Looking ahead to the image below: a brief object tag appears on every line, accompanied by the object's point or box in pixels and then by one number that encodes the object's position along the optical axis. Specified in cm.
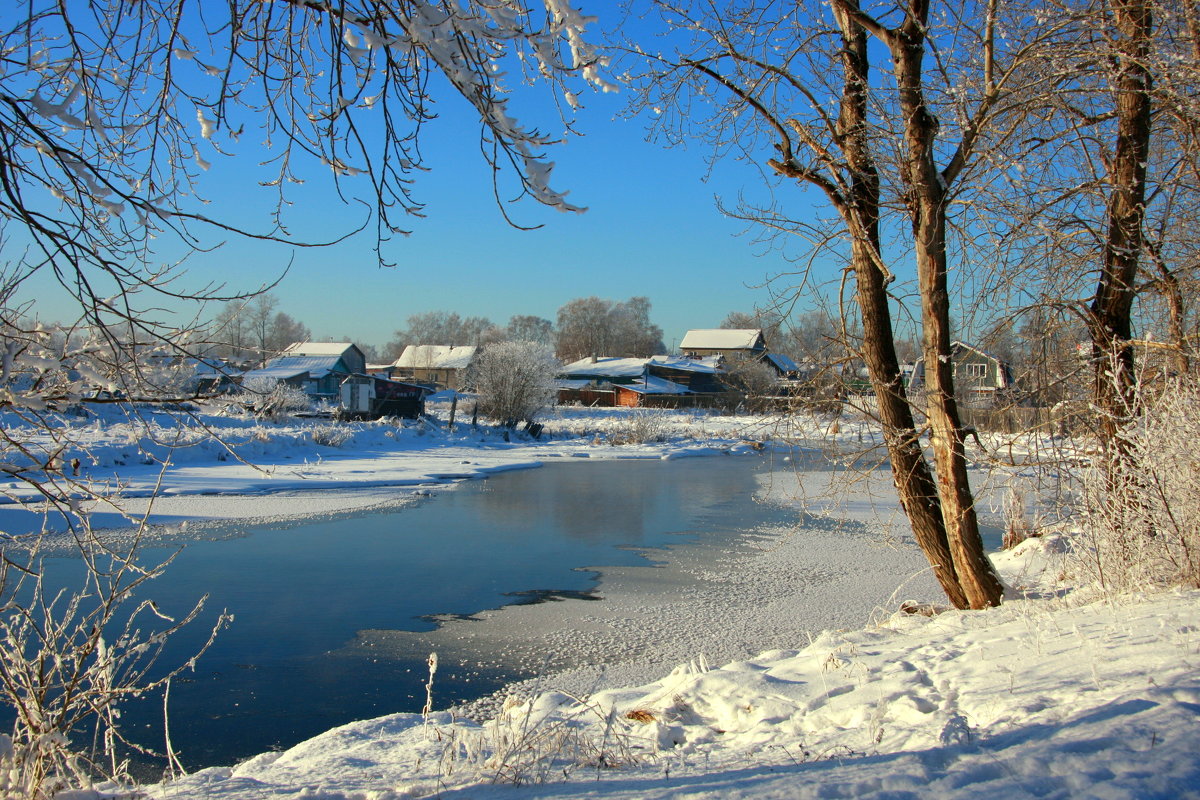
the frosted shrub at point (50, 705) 334
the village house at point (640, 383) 6241
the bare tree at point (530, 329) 12325
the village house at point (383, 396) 4328
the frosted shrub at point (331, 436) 2947
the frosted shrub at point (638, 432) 3653
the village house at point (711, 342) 8569
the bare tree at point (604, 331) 11125
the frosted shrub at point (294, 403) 3353
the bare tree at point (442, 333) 12614
